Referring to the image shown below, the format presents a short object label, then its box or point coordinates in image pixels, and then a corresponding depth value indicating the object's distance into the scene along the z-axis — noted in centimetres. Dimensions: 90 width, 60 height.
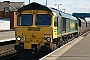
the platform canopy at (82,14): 7040
